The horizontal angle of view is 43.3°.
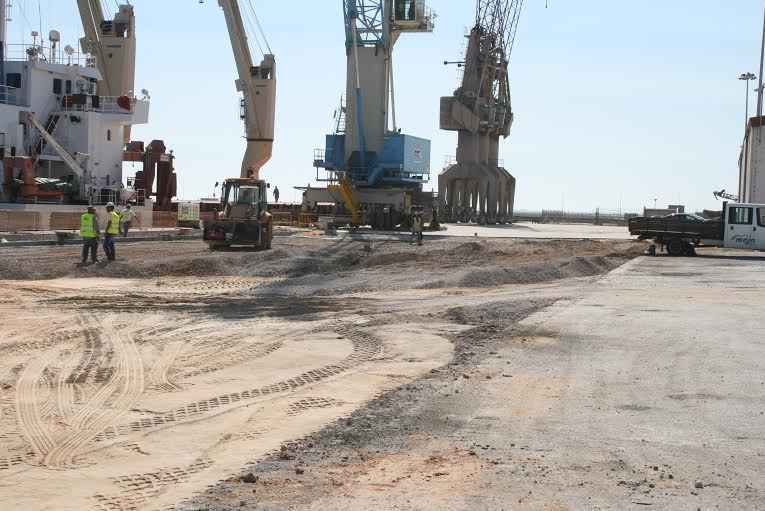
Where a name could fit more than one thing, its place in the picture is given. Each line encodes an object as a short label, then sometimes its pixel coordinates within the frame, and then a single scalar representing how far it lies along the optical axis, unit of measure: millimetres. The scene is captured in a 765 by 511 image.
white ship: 38562
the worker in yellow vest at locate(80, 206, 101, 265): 25266
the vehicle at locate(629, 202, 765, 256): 36188
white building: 51594
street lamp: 69188
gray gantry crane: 81500
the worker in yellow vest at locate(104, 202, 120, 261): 26375
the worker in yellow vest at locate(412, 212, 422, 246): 38875
